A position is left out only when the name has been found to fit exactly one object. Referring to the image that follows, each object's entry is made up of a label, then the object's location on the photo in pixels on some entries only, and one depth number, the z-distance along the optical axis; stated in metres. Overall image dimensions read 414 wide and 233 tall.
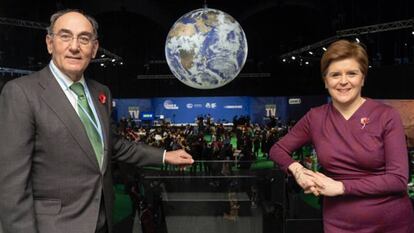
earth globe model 4.66
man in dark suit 1.51
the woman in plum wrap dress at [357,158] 1.46
